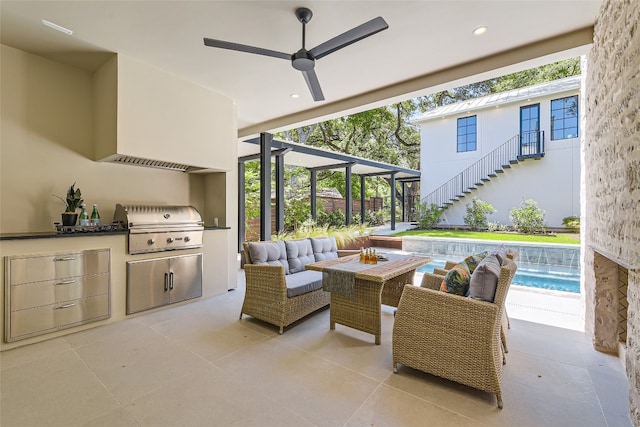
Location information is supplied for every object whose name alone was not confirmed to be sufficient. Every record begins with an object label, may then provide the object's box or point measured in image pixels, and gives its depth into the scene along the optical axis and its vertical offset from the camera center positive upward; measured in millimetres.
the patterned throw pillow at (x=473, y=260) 2650 -439
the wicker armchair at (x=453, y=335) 2070 -921
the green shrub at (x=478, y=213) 10266 -21
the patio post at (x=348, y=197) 9730 +517
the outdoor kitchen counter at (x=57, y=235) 2852 -247
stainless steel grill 3746 -196
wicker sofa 3227 -834
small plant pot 3395 -74
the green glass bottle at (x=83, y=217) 3526 -65
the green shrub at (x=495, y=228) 9828 -517
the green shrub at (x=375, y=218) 14070 -273
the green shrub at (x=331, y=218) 12281 -250
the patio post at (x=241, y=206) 8102 +165
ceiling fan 2385 +1474
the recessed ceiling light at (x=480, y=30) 2928 +1836
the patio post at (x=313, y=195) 9891 +574
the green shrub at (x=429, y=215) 11250 -101
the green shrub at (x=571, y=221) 8884 -267
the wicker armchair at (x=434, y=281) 3129 -750
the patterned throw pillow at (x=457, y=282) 2371 -563
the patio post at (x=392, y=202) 11758 +427
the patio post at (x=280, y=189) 6798 +535
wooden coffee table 2939 -888
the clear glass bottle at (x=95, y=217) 3659 -67
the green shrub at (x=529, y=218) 9078 -169
